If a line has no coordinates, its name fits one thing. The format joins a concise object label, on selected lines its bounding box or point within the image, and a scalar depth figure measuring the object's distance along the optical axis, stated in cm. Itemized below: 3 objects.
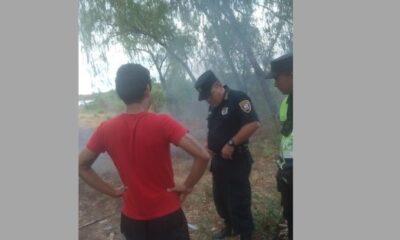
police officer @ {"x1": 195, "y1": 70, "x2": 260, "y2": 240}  211
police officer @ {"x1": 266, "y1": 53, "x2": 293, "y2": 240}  202
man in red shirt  158
